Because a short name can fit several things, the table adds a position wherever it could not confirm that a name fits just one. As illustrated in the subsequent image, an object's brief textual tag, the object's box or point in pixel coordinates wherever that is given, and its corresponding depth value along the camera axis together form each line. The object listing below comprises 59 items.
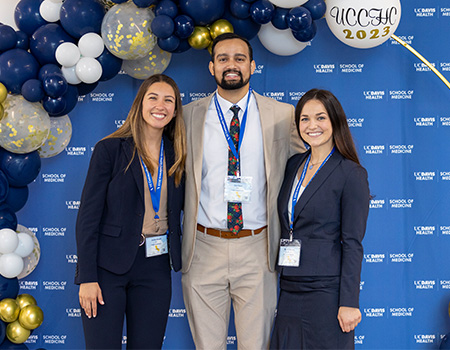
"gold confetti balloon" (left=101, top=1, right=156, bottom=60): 2.71
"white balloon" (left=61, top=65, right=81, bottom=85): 2.78
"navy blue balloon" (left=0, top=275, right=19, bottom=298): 2.75
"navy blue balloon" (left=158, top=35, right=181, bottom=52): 2.73
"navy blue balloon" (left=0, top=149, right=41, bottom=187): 2.75
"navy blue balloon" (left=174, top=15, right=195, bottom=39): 2.68
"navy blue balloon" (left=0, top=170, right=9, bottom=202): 2.68
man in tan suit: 2.52
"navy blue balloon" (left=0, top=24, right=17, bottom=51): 2.66
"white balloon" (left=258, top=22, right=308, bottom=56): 2.96
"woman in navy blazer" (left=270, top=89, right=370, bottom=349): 2.17
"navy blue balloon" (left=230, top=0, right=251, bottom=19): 2.71
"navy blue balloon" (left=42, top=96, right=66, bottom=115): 2.71
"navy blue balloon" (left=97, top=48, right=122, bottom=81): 2.85
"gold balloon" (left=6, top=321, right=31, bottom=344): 2.84
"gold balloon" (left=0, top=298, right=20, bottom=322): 2.75
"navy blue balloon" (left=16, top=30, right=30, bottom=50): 2.75
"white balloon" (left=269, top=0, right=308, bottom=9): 2.67
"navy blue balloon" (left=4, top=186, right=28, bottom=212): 2.81
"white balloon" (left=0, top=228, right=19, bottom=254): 2.67
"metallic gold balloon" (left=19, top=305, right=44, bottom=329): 2.82
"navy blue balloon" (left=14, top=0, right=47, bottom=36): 2.81
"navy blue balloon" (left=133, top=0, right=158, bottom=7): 2.69
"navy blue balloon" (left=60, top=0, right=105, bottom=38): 2.73
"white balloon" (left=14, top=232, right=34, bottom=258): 2.80
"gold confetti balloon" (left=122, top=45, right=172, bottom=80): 2.98
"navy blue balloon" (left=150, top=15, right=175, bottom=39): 2.64
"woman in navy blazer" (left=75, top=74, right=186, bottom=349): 2.21
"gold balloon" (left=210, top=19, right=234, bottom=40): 2.78
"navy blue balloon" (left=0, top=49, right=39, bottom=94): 2.64
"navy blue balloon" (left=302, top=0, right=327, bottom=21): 2.74
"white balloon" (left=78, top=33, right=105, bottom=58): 2.76
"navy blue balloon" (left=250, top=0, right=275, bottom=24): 2.68
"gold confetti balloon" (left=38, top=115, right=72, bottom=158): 2.97
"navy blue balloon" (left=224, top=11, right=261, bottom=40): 2.80
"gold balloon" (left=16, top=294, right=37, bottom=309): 2.87
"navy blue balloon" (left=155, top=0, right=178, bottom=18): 2.68
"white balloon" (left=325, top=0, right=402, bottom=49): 2.78
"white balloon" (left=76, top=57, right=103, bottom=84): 2.76
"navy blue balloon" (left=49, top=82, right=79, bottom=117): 2.81
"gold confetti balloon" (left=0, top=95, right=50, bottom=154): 2.67
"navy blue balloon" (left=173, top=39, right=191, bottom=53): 2.84
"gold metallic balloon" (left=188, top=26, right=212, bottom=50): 2.79
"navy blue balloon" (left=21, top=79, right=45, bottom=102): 2.63
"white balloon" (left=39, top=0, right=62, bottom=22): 2.79
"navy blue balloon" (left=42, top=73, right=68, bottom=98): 2.65
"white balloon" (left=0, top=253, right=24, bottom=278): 2.71
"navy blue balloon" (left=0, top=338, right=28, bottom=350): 2.84
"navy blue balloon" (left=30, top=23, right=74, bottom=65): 2.73
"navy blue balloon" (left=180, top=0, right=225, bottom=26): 2.67
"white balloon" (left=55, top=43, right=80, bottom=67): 2.70
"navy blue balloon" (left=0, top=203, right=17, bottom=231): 2.72
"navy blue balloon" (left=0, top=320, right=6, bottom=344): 2.78
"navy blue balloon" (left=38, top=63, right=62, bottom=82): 2.68
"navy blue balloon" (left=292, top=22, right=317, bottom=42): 2.74
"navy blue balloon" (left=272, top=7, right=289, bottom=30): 2.75
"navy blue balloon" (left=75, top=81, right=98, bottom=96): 2.93
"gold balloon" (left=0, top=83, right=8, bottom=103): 2.63
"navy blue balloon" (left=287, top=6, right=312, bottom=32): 2.66
